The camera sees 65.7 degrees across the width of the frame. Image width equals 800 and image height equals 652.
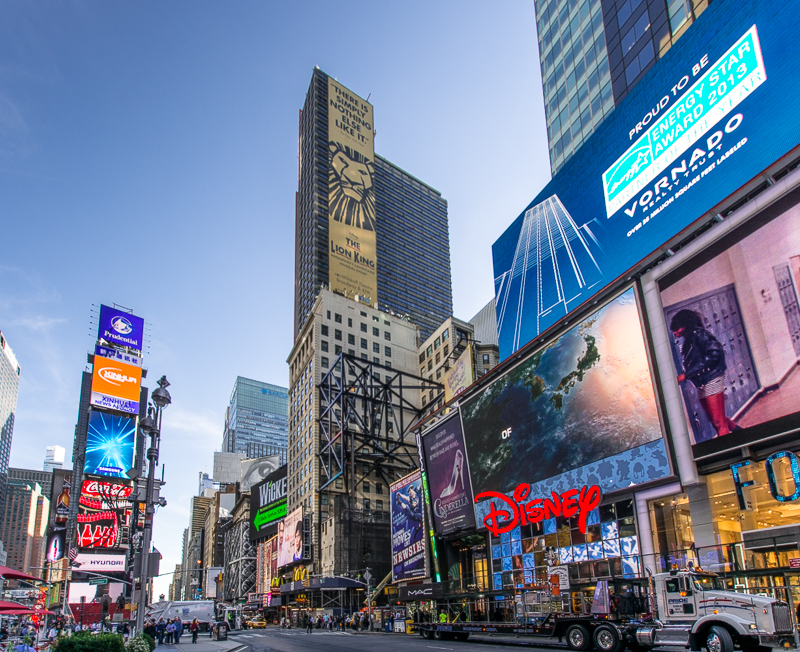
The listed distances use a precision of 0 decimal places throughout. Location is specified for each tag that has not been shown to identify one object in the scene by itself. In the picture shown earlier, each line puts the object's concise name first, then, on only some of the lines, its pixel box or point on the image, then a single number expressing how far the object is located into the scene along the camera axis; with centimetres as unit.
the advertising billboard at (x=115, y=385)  7362
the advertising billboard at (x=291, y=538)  8800
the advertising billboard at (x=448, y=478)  4809
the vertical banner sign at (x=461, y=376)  7231
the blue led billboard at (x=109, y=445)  7019
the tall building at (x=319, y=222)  15488
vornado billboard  3378
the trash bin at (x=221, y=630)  4219
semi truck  1664
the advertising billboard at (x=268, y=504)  10688
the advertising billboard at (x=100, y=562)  6944
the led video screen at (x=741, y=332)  2591
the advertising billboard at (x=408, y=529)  5667
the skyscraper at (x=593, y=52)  5062
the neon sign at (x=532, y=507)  3556
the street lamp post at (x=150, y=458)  2203
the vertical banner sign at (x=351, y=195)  12712
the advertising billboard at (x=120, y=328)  7850
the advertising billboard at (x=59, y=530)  7600
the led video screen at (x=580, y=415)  3281
